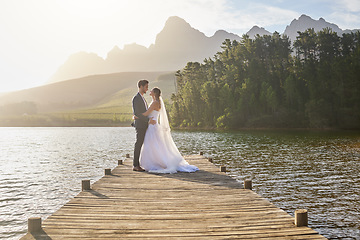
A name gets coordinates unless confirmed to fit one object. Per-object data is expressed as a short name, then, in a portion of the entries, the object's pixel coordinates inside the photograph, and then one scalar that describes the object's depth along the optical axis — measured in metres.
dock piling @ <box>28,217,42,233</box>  5.30
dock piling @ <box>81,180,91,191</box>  8.49
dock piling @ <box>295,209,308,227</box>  5.41
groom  11.62
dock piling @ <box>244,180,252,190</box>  8.41
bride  11.80
